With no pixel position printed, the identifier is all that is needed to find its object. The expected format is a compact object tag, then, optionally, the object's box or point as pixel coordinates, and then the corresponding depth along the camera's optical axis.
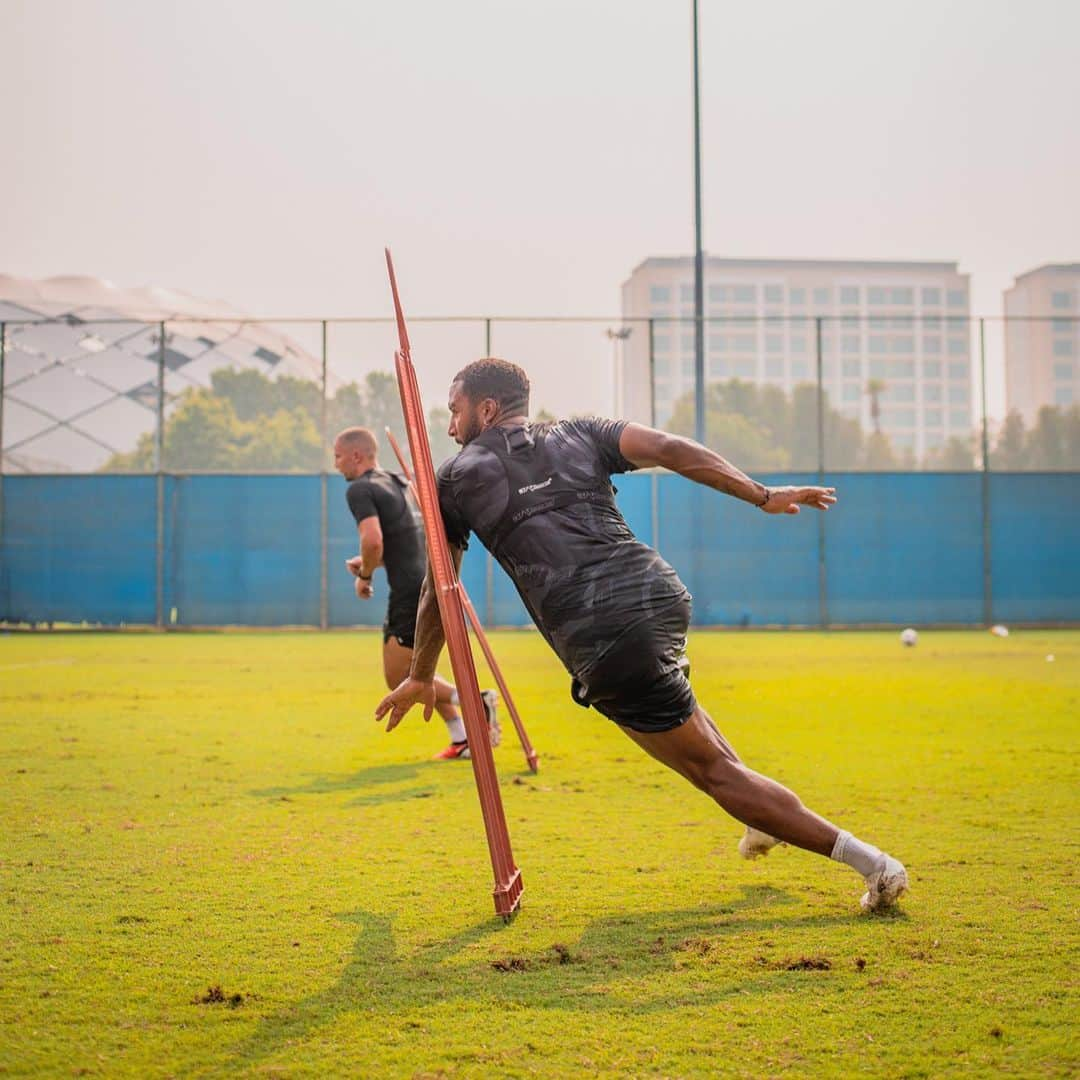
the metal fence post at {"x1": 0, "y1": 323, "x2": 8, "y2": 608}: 27.11
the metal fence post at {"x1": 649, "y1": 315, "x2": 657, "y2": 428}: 28.62
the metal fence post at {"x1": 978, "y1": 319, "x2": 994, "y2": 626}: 27.17
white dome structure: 29.88
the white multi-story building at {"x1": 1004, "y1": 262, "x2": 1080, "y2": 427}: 29.69
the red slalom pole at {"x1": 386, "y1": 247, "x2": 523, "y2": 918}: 4.89
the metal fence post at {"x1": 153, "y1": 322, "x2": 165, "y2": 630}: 27.11
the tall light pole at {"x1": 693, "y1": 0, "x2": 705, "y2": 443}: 29.38
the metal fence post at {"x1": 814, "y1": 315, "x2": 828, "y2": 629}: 27.03
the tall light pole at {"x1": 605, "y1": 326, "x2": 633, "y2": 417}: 29.03
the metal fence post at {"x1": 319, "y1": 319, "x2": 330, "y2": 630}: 26.95
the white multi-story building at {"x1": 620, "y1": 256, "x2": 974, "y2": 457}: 29.09
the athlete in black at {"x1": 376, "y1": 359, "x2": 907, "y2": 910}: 4.69
